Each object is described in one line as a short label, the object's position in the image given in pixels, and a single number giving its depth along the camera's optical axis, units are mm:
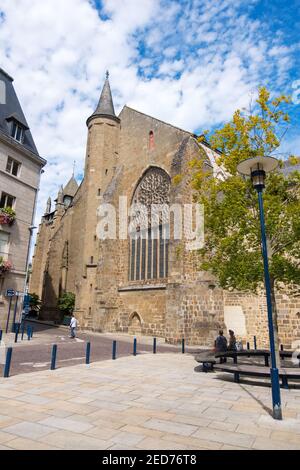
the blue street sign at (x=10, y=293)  16469
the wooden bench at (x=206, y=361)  8055
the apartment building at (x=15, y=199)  17328
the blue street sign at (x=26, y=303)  17472
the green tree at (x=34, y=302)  33844
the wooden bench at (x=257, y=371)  6273
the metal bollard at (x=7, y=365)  7246
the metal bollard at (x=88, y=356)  9395
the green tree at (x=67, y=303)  24812
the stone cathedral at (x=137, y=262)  16188
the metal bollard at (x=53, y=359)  8338
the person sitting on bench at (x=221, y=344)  10559
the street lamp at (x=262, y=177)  5282
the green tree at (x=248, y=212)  8953
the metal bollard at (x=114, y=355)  10520
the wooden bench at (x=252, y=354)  8994
